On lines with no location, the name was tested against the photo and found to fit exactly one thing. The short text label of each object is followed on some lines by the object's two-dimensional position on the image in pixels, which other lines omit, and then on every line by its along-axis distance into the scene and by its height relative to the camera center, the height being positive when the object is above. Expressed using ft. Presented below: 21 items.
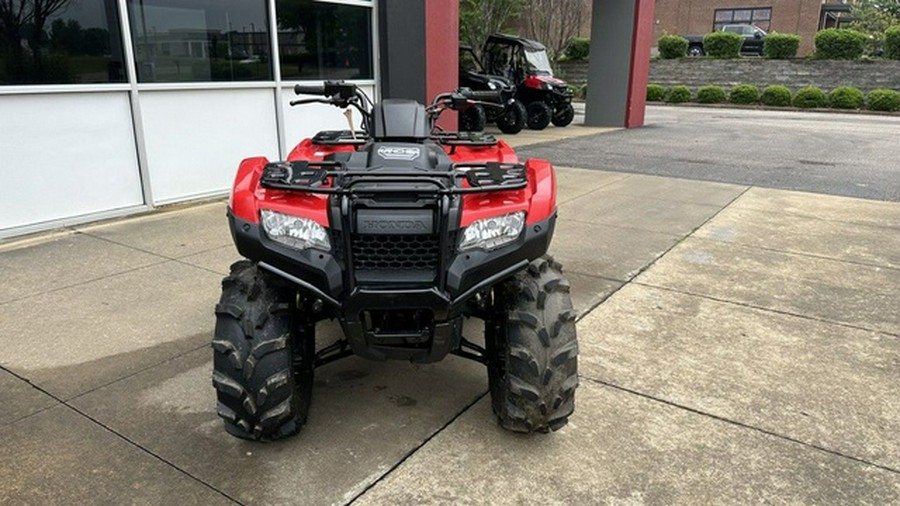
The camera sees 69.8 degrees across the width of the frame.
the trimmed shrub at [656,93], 92.27 -3.01
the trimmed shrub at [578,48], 107.04 +3.62
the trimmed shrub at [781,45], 95.71 +3.79
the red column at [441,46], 29.81 +1.12
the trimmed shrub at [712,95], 87.25 -3.08
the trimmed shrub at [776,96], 82.33 -3.01
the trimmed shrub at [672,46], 103.60 +3.85
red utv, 50.72 -0.17
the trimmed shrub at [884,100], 76.07 -3.21
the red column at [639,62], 51.46 +0.74
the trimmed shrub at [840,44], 90.39 +3.81
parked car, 112.88 +5.41
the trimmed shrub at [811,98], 80.38 -3.18
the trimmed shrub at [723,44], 100.42 +4.10
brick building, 128.06 +11.40
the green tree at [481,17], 72.18 +6.05
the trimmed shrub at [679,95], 88.74 -3.15
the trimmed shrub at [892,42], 88.84 +3.92
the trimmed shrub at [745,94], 84.79 -2.87
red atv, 7.36 -2.35
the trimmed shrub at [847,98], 79.30 -3.15
